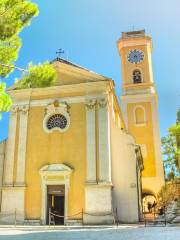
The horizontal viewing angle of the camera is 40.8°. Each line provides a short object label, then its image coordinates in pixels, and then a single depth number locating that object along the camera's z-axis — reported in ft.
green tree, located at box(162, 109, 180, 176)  73.62
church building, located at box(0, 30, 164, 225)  47.90
